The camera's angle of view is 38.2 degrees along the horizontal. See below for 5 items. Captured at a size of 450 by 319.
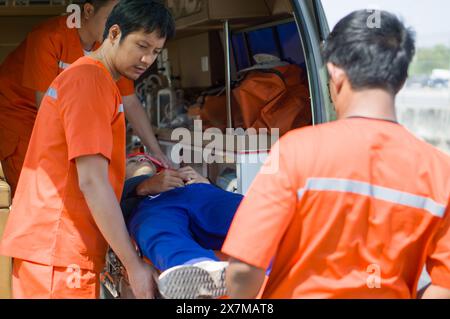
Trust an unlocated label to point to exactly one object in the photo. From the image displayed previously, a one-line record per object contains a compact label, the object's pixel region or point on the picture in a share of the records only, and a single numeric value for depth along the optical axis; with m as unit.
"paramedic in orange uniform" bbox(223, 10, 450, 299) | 1.48
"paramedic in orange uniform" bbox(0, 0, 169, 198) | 3.17
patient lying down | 1.91
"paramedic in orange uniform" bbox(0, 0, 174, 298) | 1.95
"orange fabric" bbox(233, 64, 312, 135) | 3.84
